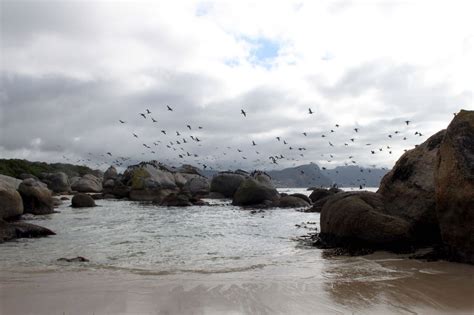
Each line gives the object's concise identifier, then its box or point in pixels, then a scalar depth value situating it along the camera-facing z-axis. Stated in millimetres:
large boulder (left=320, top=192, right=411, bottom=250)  10734
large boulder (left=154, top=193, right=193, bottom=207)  32875
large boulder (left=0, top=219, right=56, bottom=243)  13883
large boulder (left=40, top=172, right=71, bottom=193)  48500
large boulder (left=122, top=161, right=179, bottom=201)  40031
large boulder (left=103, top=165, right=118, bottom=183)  56812
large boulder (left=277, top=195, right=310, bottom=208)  33125
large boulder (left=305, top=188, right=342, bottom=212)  35394
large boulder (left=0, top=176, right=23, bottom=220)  17672
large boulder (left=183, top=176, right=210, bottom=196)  45094
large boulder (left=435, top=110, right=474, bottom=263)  8500
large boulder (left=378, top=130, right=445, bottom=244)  10750
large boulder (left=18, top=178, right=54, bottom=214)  23250
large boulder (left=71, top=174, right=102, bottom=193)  52094
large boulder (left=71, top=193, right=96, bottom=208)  29516
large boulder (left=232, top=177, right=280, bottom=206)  33312
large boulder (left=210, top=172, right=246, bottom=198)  42250
